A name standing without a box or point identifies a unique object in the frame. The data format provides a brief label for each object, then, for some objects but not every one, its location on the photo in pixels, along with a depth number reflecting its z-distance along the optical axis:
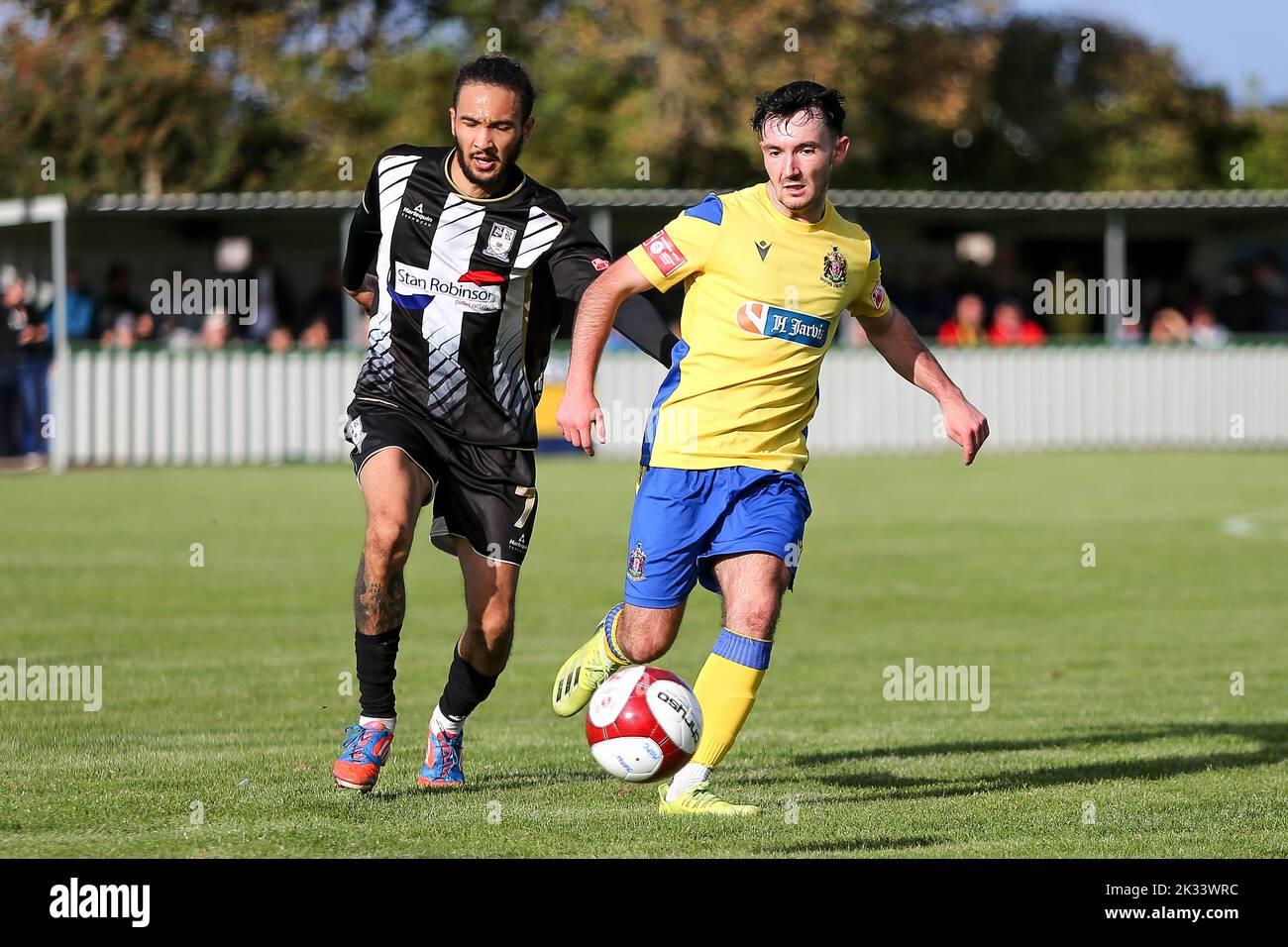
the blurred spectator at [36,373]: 25.16
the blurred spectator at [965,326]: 29.09
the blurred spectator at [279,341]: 26.61
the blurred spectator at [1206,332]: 30.34
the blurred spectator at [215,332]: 26.59
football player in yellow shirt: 6.43
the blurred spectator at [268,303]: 26.91
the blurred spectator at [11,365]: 25.12
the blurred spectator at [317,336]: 27.20
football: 6.12
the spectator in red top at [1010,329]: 29.48
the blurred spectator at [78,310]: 25.56
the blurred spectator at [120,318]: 25.75
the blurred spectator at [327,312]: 27.36
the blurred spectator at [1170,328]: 30.74
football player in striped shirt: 6.75
